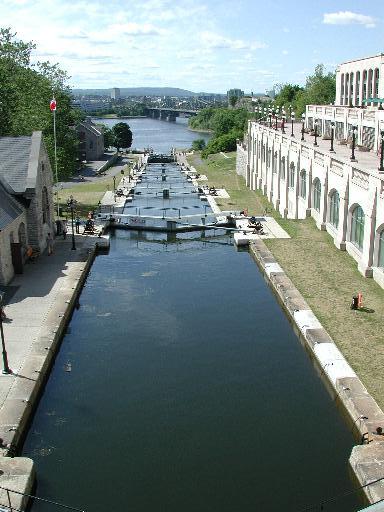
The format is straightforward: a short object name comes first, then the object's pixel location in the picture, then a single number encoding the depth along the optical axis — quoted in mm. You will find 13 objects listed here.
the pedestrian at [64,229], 46844
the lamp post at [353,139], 39519
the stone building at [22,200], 36031
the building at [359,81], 61450
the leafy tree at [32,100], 53062
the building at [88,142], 117875
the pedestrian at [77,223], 50069
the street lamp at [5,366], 23266
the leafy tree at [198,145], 154112
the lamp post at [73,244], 43031
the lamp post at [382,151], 32500
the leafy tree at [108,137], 148750
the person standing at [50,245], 41419
